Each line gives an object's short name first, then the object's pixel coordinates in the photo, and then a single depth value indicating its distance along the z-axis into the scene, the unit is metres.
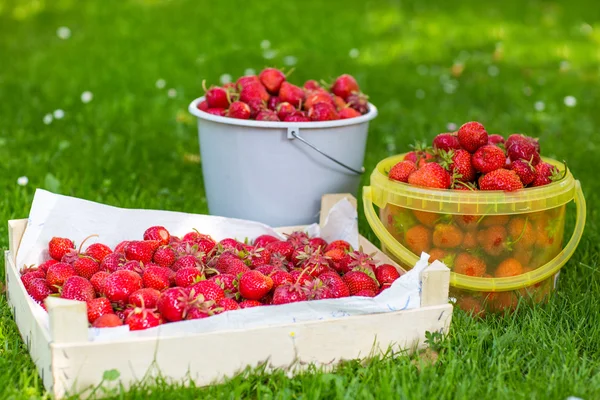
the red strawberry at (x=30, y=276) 2.02
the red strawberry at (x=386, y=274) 2.12
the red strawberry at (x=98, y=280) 1.95
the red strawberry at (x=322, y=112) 2.55
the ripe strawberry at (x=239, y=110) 2.54
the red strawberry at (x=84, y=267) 2.07
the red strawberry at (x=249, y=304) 1.92
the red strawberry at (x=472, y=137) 2.21
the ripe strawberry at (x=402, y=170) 2.22
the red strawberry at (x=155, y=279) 1.96
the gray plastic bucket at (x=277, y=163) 2.52
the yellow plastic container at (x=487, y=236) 2.09
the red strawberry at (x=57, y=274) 2.01
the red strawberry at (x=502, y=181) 2.09
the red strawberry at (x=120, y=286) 1.89
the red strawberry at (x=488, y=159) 2.16
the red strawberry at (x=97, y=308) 1.83
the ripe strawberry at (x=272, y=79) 2.67
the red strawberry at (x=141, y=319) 1.78
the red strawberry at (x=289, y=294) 1.92
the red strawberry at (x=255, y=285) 1.95
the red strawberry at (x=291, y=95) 2.62
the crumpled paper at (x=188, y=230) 1.78
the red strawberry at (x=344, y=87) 2.76
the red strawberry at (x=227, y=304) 1.87
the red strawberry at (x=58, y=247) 2.19
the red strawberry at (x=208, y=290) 1.89
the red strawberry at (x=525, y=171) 2.14
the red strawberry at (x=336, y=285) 2.01
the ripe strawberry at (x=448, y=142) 2.25
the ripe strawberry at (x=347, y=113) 2.61
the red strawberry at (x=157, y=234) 2.27
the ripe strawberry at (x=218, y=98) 2.62
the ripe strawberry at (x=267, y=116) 2.51
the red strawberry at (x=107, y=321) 1.76
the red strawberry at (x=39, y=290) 1.98
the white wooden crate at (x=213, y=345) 1.65
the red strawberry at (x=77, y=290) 1.90
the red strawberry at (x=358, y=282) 2.07
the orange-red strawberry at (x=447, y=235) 2.12
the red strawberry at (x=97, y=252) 2.18
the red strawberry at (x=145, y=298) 1.86
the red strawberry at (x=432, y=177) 2.13
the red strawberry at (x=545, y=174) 2.17
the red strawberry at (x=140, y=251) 2.15
